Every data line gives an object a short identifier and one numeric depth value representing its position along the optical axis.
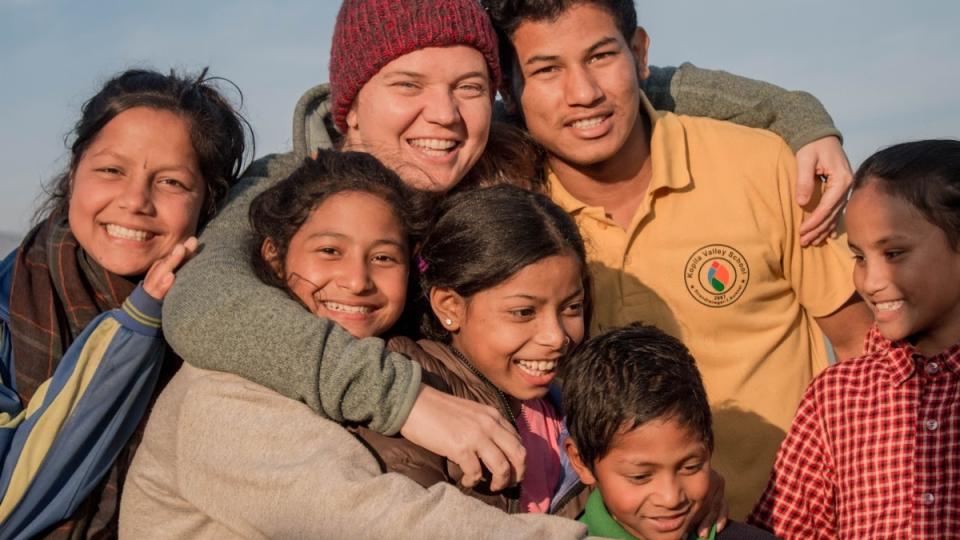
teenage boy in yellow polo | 3.52
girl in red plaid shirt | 2.94
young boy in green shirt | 2.67
